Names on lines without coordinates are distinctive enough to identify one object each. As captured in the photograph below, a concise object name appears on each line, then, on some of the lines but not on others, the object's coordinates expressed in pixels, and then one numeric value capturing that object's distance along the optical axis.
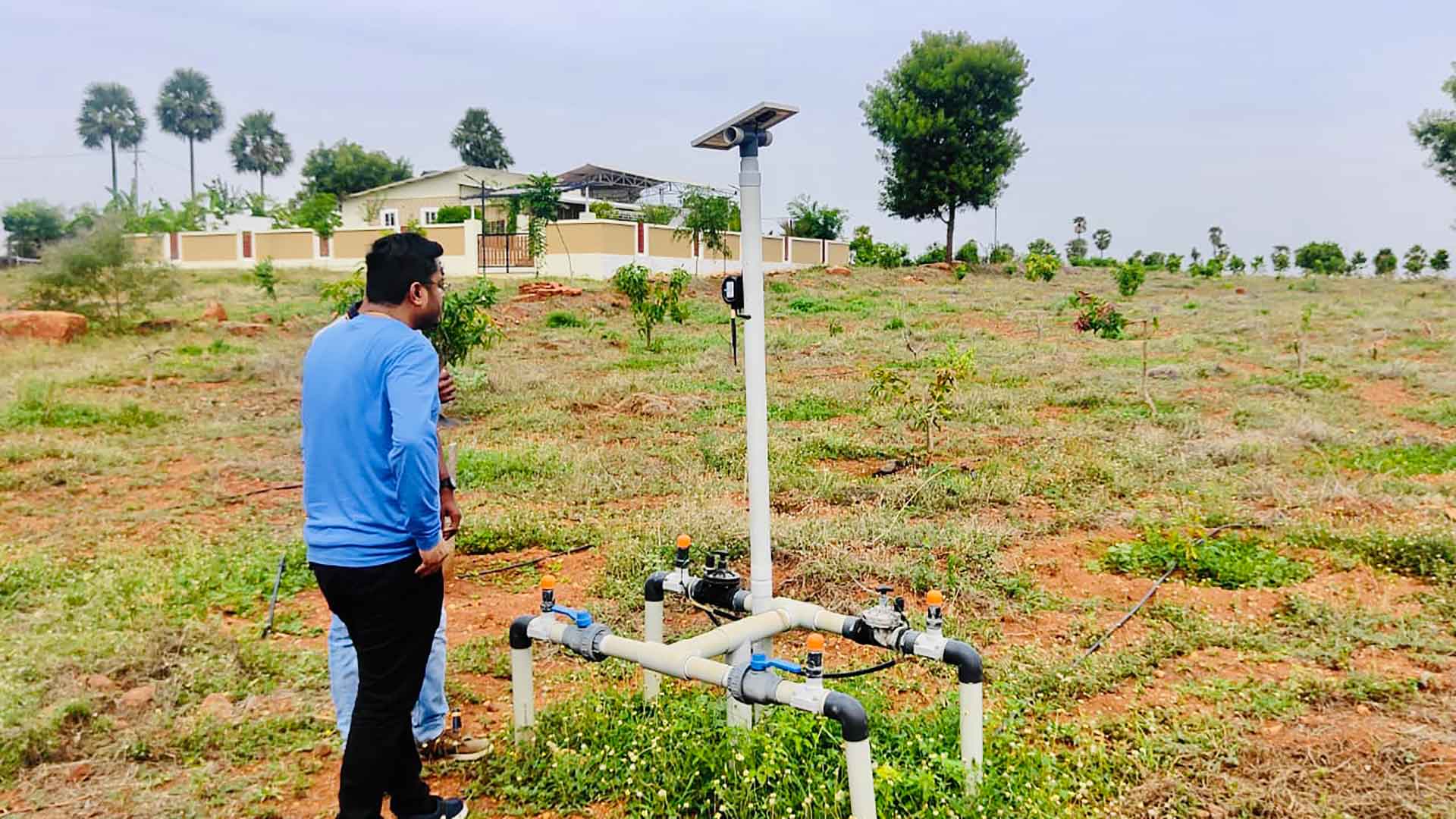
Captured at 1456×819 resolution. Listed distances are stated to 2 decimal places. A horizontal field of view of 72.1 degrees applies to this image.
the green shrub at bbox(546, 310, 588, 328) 17.73
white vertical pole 2.90
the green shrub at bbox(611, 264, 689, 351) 14.94
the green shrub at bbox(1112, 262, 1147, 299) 21.73
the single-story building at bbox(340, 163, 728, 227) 37.03
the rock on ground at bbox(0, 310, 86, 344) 14.39
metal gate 27.03
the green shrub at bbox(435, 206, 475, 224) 31.58
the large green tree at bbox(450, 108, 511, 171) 55.38
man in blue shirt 2.48
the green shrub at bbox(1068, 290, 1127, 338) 13.93
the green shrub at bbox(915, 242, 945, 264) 36.12
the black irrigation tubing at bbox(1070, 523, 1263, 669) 3.95
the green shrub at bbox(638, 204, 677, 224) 31.86
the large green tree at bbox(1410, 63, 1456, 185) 31.02
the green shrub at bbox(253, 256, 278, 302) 20.75
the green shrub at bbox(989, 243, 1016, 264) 35.91
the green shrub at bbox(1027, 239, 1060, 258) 36.73
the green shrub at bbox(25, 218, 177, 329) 16.06
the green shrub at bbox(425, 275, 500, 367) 9.53
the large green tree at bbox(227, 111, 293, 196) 58.03
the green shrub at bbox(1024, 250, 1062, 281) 27.62
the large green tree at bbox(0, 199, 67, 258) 43.78
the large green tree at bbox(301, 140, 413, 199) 47.34
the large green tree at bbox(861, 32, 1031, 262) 33.56
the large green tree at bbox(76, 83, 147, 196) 60.59
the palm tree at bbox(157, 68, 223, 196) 60.12
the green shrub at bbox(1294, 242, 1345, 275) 35.69
